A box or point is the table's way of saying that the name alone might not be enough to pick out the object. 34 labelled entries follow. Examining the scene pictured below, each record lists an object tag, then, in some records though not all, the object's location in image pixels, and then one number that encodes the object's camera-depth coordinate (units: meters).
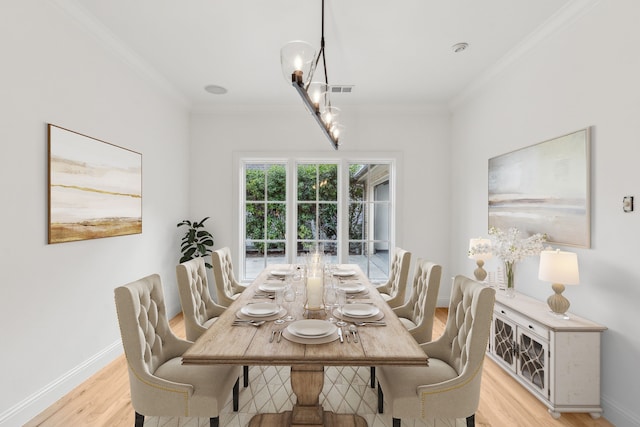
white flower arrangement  2.65
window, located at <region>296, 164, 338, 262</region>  4.77
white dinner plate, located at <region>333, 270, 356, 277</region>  2.97
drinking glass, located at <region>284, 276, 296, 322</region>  1.94
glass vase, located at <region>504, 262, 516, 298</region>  2.81
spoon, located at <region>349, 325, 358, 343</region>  1.53
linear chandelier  1.61
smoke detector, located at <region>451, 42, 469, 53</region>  2.95
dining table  1.35
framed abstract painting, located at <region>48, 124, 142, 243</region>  2.33
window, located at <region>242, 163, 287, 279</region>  4.79
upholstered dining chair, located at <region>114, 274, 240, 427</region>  1.57
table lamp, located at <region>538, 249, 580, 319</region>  2.20
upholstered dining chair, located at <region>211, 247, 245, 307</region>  2.92
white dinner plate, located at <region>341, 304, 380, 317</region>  1.83
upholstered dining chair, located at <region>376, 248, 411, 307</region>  2.94
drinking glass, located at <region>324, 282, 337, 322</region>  1.92
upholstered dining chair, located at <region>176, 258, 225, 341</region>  2.29
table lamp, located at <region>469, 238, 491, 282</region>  3.05
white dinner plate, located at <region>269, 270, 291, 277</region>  2.96
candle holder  1.90
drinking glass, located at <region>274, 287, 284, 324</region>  2.05
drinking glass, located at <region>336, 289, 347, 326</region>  1.91
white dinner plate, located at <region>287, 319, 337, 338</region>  1.51
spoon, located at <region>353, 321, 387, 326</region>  1.74
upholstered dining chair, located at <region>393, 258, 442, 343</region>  2.25
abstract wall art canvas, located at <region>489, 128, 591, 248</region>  2.35
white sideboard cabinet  2.13
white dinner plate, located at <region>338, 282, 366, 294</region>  2.38
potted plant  4.19
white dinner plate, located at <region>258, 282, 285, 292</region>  2.37
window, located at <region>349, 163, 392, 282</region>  4.78
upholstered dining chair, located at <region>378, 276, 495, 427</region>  1.57
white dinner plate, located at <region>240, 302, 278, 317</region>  1.83
